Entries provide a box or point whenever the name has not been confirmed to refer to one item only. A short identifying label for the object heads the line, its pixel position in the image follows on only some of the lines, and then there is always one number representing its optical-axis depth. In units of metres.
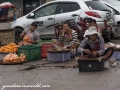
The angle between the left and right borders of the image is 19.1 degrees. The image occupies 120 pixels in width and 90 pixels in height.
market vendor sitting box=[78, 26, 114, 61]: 8.62
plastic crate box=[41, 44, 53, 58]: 10.85
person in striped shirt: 10.65
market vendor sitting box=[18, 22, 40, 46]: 11.40
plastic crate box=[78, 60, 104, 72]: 8.55
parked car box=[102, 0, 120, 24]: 14.91
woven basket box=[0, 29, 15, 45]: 12.94
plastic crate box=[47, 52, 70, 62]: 10.09
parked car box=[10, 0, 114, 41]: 13.15
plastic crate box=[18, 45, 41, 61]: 10.43
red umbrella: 28.89
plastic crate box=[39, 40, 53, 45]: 11.43
